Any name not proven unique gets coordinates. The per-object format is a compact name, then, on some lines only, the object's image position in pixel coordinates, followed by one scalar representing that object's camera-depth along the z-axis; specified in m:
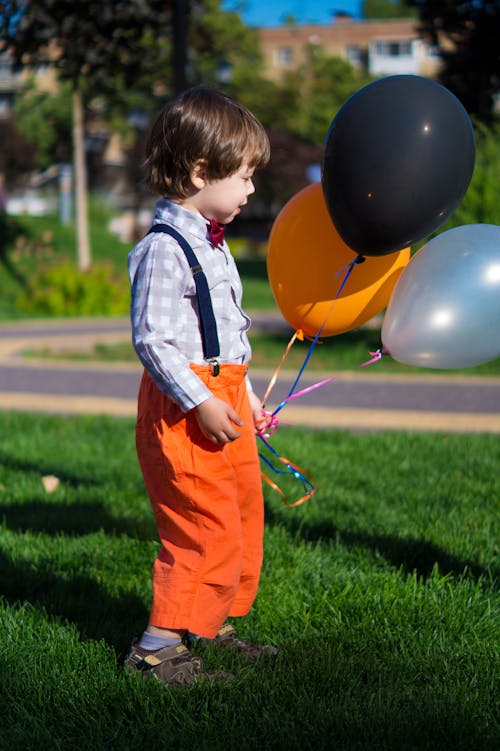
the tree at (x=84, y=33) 6.50
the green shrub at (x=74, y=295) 17.67
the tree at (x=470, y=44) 12.61
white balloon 2.76
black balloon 2.56
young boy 2.45
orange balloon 2.95
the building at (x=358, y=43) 63.09
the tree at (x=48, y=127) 37.12
